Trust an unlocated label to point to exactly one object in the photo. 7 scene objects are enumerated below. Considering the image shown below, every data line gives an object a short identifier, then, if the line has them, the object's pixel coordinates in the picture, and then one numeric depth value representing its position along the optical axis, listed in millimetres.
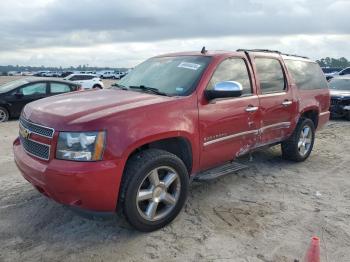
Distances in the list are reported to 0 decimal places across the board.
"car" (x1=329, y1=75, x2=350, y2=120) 12078
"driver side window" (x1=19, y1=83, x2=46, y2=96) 12094
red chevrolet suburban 3480
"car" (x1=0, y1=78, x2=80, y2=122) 11672
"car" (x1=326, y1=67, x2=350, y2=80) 25975
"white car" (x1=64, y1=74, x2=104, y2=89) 24180
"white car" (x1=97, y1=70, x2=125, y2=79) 63019
